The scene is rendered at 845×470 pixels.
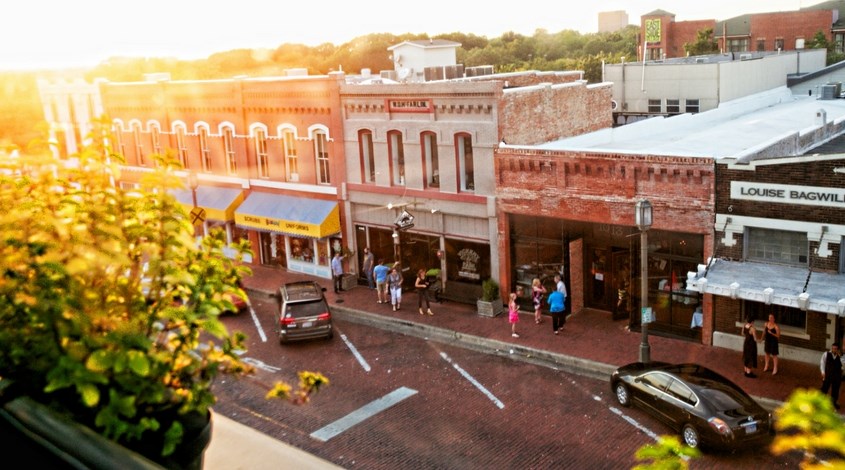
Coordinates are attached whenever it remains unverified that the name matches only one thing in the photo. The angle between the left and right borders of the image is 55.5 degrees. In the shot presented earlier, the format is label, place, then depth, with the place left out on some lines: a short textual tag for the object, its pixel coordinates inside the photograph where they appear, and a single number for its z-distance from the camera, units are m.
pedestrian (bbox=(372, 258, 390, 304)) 28.50
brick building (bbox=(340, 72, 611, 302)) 26.66
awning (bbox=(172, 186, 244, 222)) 35.75
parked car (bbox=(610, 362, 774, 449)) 15.79
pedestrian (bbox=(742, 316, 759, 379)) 19.73
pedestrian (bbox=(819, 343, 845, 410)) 17.64
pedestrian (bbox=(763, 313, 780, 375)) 19.70
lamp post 19.86
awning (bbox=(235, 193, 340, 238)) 31.62
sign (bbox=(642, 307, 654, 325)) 20.25
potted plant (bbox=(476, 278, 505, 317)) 26.20
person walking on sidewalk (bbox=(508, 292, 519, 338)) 23.98
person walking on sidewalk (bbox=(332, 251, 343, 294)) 30.55
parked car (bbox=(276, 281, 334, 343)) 24.28
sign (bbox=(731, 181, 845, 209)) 19.45
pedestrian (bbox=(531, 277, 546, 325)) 24.88
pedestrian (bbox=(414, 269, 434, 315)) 26.91
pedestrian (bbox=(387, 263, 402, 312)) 27.44
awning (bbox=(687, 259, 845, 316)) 18.42
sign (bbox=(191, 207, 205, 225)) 25.47
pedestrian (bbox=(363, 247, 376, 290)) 30.58
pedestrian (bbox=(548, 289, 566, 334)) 23.65
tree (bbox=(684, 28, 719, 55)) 85.88
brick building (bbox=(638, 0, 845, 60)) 86.38
